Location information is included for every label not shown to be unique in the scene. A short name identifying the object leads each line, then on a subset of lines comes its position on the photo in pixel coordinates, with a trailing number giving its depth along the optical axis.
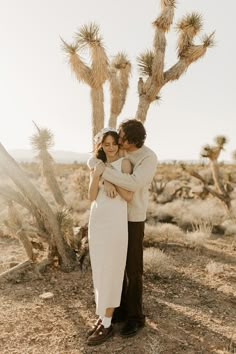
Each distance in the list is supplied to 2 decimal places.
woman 3.83
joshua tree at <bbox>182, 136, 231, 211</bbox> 13.43
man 3.77
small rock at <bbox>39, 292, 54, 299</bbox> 5.24
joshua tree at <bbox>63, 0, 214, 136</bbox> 7.32
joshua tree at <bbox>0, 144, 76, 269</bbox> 5.61
